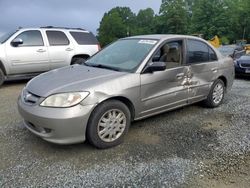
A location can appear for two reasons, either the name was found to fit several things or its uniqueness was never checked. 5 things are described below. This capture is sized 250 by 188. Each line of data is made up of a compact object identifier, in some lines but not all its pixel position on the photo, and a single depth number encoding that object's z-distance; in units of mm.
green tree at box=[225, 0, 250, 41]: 35832
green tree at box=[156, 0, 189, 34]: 45530
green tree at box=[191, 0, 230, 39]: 37107
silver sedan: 2479
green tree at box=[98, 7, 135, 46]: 55274
